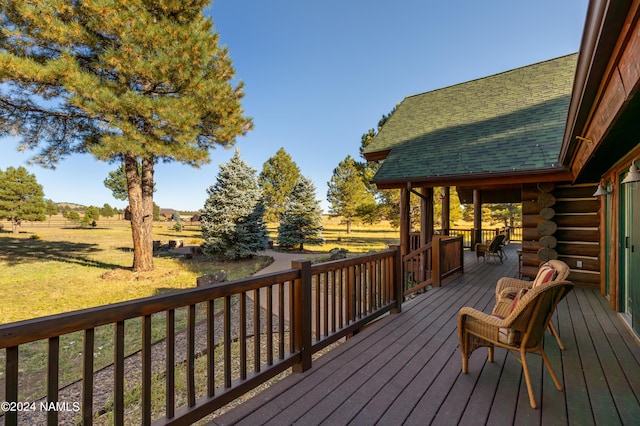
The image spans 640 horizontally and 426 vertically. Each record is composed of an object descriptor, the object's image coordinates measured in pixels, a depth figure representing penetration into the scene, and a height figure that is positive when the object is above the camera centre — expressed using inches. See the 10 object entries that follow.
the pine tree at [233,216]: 466.9 -2.5
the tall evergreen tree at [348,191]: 864.9 +71.7
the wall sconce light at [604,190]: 164.2 +15.0
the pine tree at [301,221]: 624.7 -13.2
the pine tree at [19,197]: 917.2 +53.5
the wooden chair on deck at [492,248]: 323.9 -38.1
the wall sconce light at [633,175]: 107.2 +15.2
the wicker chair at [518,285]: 102.3 -31.3
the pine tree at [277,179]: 1006.4 +123.6
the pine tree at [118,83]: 282.5 +135.6
